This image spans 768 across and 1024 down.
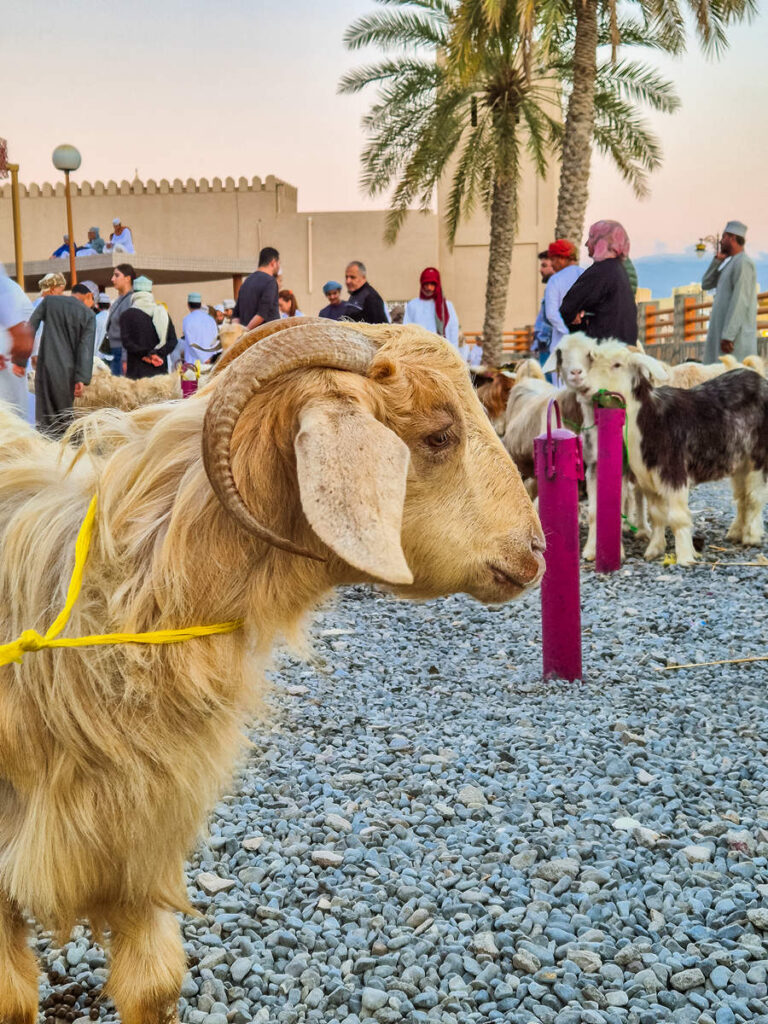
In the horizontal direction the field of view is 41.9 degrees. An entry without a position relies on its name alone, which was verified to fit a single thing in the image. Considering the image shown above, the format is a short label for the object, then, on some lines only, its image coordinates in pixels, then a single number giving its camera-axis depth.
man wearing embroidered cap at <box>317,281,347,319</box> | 10.62
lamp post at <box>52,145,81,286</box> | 16.41
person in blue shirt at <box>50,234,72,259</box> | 19.11
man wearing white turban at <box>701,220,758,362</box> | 10.70
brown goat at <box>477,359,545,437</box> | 10.42
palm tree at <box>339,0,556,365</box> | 21.94
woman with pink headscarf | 7.86
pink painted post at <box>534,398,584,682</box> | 4.58
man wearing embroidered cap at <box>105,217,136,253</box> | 20.56
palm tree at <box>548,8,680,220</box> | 19.85
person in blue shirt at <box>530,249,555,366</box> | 9.93
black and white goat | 7.26
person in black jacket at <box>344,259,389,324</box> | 10.15
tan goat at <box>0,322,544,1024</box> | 1.74
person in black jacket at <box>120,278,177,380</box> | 11.47
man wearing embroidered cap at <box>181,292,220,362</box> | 13.17
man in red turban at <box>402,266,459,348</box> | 10.28
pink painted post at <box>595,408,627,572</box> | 6.92
